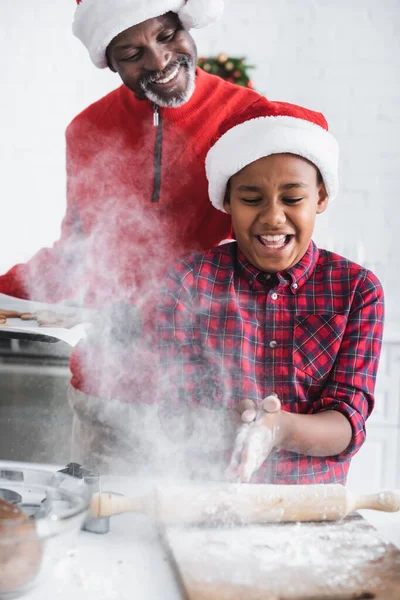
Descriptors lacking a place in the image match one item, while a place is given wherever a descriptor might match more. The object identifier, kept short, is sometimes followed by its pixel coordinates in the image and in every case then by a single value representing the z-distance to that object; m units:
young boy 1.17
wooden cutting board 0.70
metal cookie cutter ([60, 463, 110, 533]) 0.84
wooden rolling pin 0.84
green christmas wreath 3.16
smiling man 1.33
